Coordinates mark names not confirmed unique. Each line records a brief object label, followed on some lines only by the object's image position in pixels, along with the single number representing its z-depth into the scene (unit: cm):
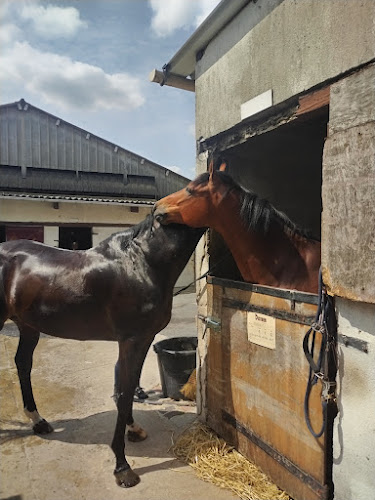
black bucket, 351
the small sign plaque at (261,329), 217
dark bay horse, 250
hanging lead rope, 172
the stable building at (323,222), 153
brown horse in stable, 234
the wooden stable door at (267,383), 193
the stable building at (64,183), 970
